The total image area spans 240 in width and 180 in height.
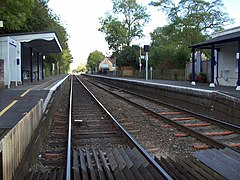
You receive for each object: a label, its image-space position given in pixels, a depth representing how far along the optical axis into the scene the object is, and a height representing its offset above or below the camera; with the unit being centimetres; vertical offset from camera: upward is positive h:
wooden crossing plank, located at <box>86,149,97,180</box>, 361 -153
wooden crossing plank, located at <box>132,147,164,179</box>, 355 -149
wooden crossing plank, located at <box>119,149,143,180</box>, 357 -151
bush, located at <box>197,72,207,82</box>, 1914 +16
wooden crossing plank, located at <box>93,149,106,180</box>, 361 -154
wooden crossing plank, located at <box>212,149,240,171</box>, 387 -148
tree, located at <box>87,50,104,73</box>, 10897 +971
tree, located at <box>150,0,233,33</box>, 3230 +882
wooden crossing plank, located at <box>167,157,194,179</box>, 361 -153
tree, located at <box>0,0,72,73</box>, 1636 +569
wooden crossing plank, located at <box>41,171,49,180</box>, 361 -157
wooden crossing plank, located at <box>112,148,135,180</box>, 359 -151
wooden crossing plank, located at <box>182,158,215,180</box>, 358 -153
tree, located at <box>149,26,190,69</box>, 2818 +327
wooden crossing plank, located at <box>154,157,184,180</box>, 364 -151
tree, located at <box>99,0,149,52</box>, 4979 +1226
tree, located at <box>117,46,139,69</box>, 4618 +463
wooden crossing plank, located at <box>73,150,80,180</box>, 363 -152
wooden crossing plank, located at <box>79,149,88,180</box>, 362 -153
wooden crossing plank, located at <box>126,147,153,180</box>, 356 -149
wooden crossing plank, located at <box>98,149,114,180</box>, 361 -154
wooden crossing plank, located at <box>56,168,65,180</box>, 361 -157
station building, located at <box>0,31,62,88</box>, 1353 +213
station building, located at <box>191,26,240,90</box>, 1528 +127
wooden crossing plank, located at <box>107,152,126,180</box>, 359 -153
